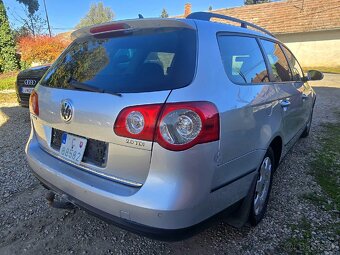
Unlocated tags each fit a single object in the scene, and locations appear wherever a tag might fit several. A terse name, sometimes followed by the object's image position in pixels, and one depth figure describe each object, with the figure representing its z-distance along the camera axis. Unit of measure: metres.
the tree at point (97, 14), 53.15
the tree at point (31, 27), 20.77
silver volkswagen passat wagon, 1.71
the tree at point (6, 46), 14.42
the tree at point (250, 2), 67.19
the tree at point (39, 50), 14.51
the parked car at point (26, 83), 5.61
